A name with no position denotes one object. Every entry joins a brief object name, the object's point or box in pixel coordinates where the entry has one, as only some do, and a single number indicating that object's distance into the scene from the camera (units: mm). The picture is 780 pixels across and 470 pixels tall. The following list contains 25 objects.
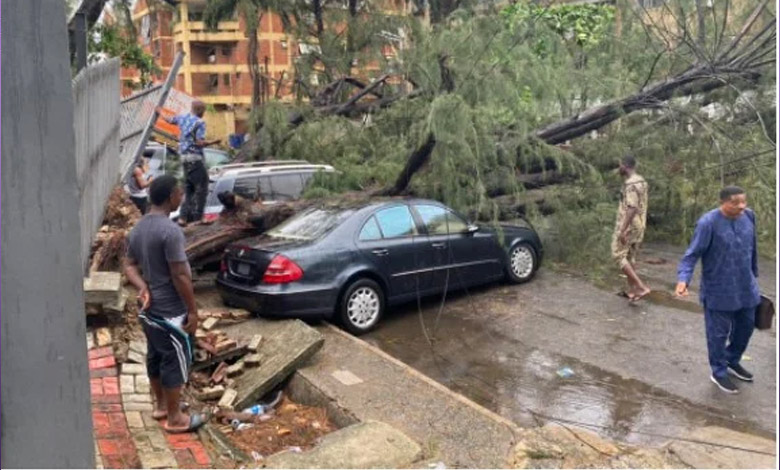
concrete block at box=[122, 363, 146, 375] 5520
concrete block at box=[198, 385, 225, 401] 6105
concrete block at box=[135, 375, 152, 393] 5332
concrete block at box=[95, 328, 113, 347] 5676
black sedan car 7977
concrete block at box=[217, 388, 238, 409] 5887
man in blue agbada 6258
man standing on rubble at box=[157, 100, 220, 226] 9844
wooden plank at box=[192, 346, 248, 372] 6703
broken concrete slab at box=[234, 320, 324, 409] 6209
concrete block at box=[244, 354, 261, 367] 6766
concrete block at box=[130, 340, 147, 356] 5862
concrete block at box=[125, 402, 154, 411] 5047
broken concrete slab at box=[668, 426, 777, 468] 4992
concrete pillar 2602
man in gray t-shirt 4727
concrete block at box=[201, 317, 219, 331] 7655
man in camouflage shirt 8992
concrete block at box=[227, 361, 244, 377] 6613
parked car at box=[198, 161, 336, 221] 10742
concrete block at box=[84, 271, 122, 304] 5777
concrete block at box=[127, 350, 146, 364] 5703
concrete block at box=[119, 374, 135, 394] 5270
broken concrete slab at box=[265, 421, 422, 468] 4637
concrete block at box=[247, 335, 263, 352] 7004
